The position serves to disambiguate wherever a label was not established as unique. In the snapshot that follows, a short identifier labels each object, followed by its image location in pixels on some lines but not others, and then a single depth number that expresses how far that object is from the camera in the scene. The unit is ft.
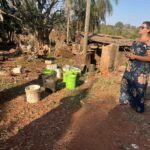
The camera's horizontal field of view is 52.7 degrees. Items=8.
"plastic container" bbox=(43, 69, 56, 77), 15.43
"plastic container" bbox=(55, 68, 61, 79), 17.53
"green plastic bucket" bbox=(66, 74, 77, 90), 15.15
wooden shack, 19.97
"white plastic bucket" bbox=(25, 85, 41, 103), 12.08
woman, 10.89
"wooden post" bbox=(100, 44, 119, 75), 19.86
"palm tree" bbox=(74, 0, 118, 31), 43.53
